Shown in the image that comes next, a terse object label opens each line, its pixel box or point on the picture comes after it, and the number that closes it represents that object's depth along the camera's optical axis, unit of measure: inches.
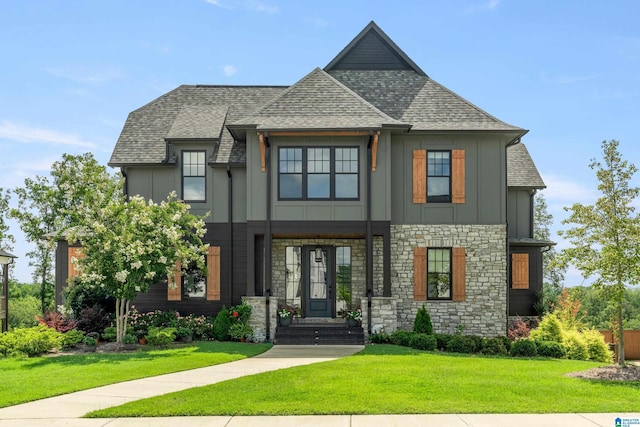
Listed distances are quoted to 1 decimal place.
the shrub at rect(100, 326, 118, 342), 783.1
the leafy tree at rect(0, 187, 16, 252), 1385.3
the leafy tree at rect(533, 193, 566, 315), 1500.9
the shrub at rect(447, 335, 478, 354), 724.7
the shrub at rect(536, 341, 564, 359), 738.9
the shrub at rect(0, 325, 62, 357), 693.3
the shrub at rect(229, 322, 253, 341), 791.7
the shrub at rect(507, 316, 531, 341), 891.9
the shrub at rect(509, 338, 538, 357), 731.4
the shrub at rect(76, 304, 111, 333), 809.5
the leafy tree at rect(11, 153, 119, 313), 1353.3
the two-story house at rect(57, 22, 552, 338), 815.7
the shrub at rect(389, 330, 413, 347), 751.7
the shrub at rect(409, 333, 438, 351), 727.1
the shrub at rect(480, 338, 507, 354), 724.7
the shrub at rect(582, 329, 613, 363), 763.5
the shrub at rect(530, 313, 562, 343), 788.0
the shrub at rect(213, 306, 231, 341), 803.4
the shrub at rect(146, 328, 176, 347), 733.9
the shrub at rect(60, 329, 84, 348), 733.3
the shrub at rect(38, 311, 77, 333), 796.0
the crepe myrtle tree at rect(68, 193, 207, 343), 702.5
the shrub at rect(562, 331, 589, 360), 754.2
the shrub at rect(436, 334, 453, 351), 745.6
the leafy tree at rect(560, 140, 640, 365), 580.4
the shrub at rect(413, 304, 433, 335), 802.8
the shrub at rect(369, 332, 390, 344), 773.9
